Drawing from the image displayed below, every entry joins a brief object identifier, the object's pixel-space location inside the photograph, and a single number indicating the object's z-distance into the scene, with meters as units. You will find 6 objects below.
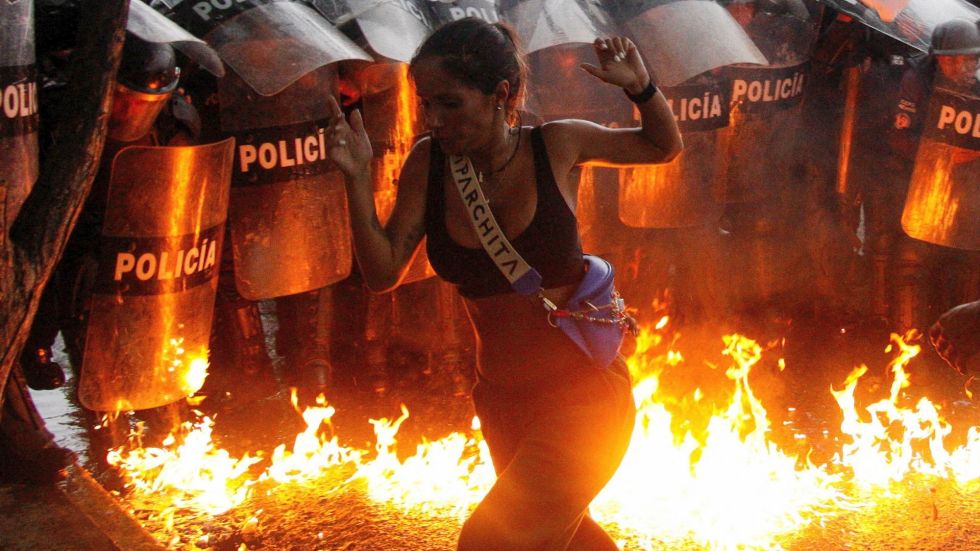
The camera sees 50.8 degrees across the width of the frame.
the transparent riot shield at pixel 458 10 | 5.43
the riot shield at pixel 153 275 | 4.06
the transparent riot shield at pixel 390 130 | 5.03
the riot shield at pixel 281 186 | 4.51
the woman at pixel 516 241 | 2.66
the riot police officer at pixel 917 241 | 5.40
